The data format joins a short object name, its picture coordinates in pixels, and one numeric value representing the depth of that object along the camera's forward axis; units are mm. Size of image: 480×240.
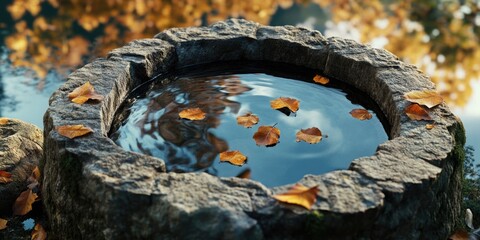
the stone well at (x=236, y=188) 2012
